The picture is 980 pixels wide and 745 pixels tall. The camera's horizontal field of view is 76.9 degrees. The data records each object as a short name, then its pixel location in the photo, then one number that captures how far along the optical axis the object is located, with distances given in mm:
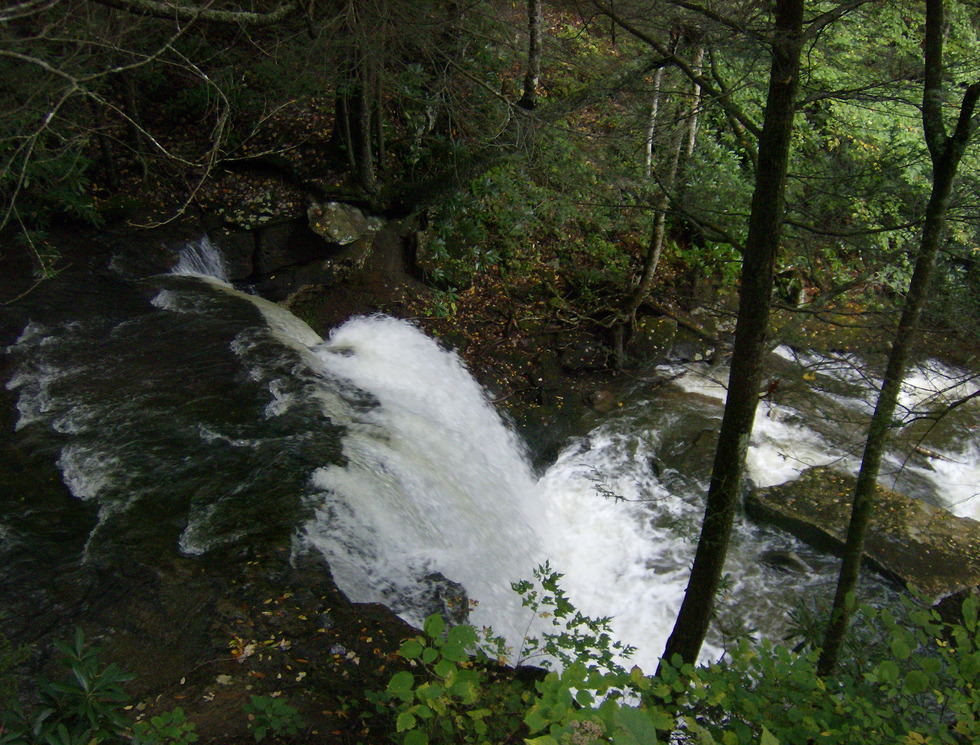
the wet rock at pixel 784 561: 6184
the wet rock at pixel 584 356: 8898
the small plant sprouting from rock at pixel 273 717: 2825
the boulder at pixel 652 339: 9367
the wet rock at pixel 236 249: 8234
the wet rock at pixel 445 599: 4430
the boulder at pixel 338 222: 8414
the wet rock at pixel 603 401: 8477
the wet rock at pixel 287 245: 8367
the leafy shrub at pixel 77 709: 2238
